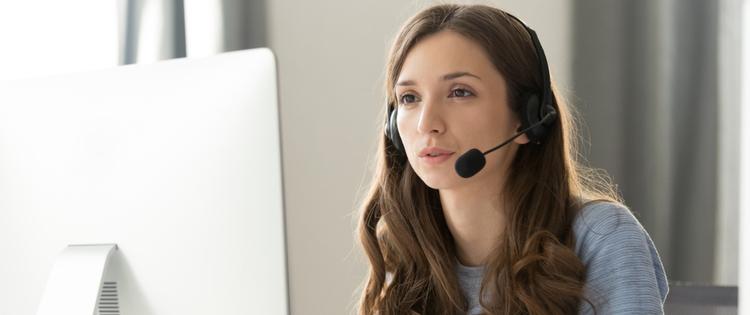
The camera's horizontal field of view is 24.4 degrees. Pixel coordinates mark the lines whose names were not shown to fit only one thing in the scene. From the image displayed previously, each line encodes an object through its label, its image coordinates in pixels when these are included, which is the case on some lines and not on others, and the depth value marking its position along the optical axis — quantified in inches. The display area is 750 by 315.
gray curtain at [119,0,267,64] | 118.5
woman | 73.1
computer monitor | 65.5
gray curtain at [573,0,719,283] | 105.0
